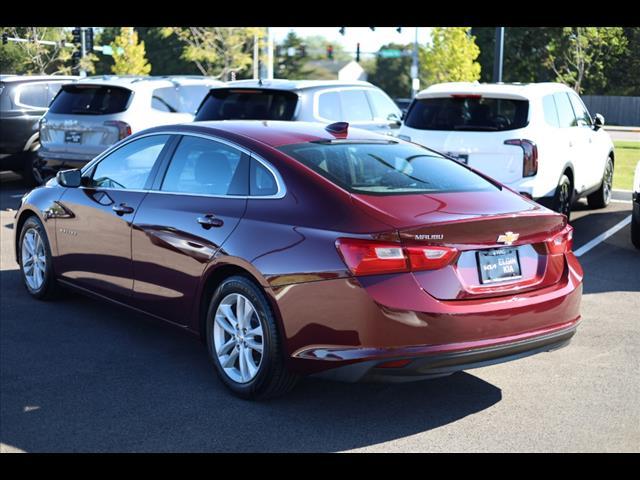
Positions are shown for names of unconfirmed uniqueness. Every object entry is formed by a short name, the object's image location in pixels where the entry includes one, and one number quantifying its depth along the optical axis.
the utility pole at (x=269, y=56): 46.08
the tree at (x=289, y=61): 88.07
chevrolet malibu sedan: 4.67
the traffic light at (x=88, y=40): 36.47
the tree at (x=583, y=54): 13.44
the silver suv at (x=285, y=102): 11.15
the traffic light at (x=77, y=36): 34.81
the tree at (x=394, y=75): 91.94
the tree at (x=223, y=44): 56.00
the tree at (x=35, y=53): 20.27
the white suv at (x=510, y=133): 10.16
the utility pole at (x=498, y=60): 19.42
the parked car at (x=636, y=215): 9.98
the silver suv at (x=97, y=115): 12.55
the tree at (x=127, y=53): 54.72
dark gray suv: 15.55
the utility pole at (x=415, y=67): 47.83
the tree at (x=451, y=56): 45.12
